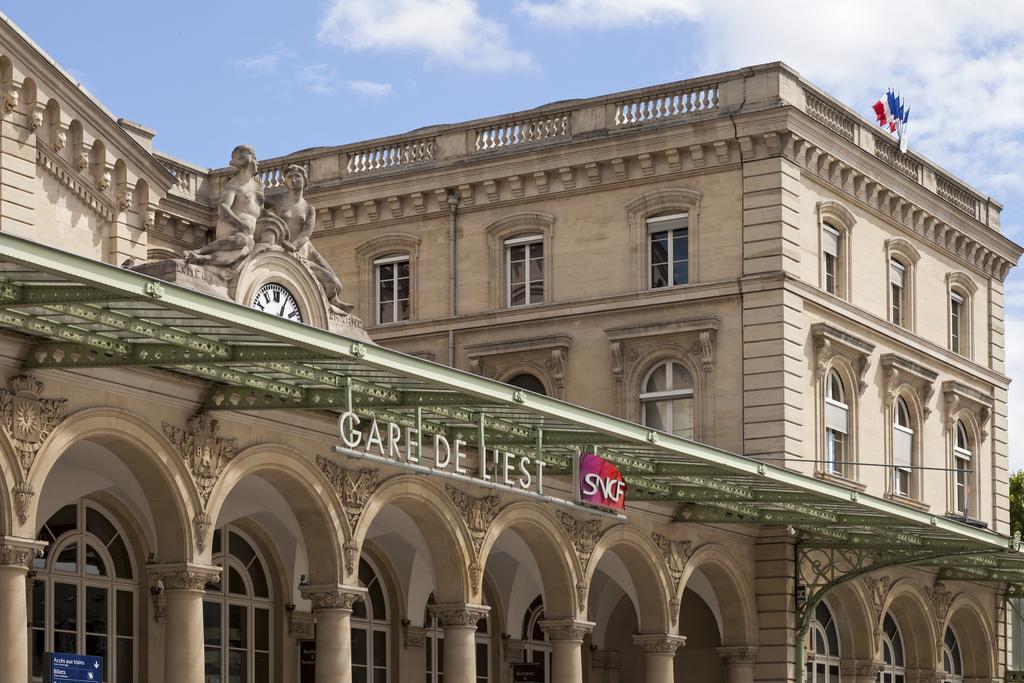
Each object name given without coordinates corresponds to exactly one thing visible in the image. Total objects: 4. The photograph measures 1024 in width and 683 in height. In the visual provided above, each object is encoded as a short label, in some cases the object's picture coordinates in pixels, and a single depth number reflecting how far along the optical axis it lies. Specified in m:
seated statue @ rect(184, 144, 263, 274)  34.47
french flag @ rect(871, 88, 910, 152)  52.56
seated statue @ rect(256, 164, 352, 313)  35.66
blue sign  29.11
